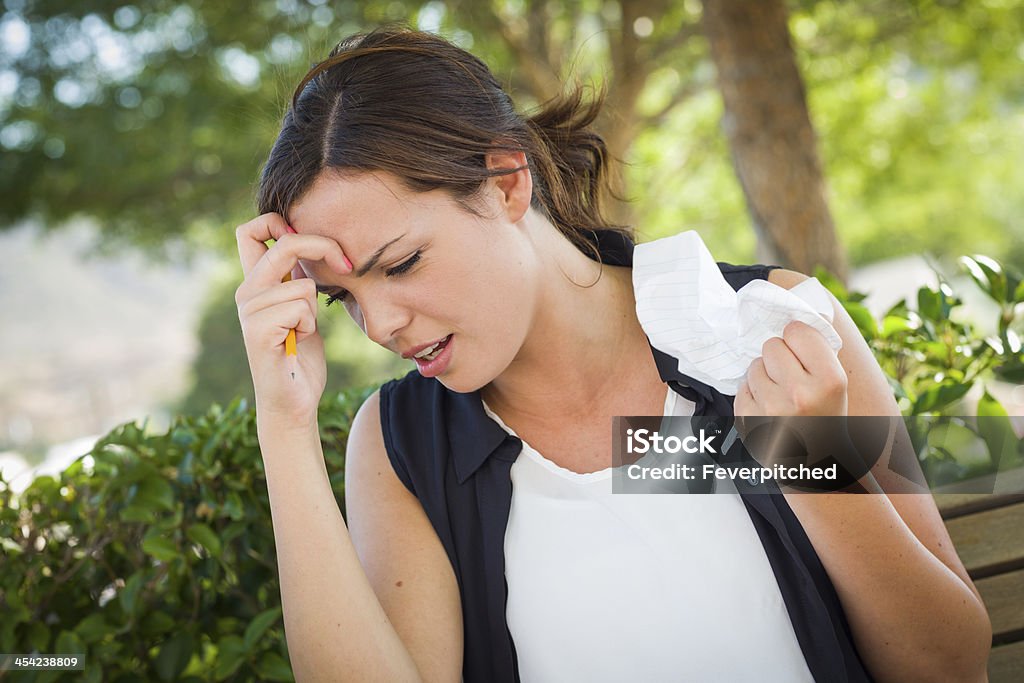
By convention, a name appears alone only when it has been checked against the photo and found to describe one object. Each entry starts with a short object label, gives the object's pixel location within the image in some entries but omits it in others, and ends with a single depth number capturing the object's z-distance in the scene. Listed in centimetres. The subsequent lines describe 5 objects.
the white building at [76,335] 4625
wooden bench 207
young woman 174
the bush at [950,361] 220
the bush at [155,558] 227
